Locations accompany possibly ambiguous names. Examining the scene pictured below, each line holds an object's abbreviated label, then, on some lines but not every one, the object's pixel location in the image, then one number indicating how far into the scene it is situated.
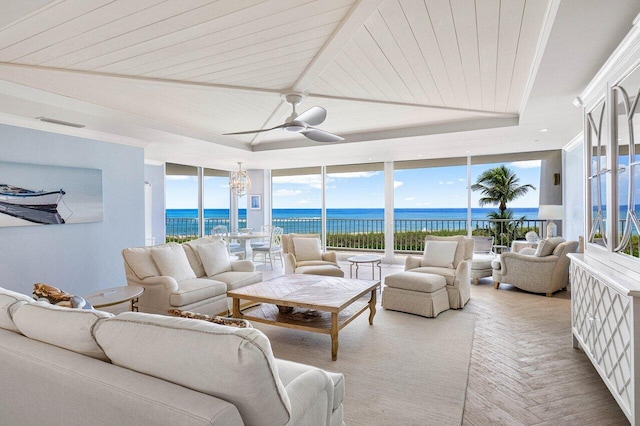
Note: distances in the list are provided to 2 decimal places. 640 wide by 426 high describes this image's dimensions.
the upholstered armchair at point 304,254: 5.40
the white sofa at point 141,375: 1.08
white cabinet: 1.91
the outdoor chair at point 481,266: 6.09
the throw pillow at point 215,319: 1.69
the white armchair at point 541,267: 5.17
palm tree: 8.44
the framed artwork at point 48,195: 4.07
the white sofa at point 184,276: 3.82
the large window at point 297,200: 9.84
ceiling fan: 3.47
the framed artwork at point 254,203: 9.70
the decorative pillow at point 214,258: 4.71
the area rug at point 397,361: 2.29
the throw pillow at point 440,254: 4.91
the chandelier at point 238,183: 8.02
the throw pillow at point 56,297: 2.09
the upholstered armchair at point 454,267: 4.51
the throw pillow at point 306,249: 5.71
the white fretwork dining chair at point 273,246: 7.49
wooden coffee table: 3.16
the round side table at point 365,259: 5.31
